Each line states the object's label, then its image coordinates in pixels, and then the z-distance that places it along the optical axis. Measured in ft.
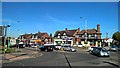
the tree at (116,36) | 111.93
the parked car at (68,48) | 62.17
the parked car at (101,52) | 40.77
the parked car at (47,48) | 62.32
